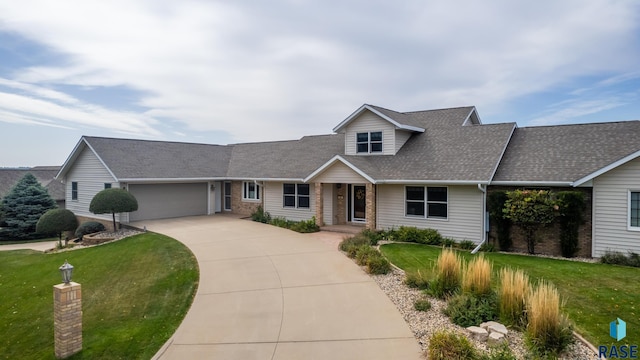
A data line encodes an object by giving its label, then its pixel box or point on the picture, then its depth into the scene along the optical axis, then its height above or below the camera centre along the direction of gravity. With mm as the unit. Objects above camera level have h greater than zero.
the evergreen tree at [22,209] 24203 -2405
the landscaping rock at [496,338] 6207 -2854
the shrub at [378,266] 10727 -2772
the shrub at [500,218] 14398 -1799
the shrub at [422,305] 7906 -2899
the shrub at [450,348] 5734 -2815
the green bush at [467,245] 14864 -2957
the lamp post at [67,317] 6770 -2695
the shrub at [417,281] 9289 -2791
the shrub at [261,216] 21314 -2537
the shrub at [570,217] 13099 -1616
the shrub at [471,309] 7105 -2761
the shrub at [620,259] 12211 -2948
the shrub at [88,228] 19875 -3012
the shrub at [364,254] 11672 -2666
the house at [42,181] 29250 -580
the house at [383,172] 14156 +85
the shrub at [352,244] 12964 -2690
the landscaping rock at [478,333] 6445 -2880
